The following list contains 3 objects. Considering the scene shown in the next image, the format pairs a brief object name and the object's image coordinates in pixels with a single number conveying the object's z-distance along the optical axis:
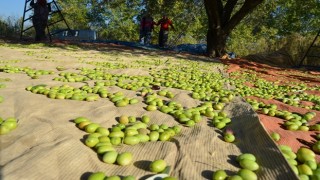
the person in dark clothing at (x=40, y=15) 9.83
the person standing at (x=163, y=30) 12.12
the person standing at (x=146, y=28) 12.45
